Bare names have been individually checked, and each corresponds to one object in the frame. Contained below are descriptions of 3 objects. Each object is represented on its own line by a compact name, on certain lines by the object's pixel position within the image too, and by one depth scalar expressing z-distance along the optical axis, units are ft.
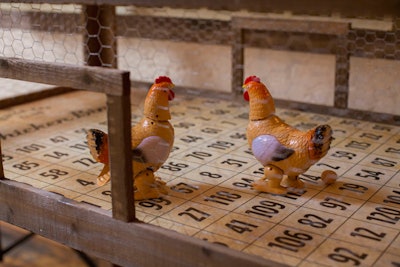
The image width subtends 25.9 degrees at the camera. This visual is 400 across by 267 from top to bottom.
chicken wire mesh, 4.05
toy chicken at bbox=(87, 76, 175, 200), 2.87
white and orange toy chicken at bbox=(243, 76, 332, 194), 2.90
